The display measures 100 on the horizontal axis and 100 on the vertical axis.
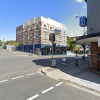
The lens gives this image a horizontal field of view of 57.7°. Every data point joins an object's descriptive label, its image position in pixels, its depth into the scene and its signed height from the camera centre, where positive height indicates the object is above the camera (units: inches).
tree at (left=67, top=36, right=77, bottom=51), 2226.6 +87.9
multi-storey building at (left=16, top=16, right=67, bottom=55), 1471.5 +236.8
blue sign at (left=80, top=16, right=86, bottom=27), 419.0 +128.1
